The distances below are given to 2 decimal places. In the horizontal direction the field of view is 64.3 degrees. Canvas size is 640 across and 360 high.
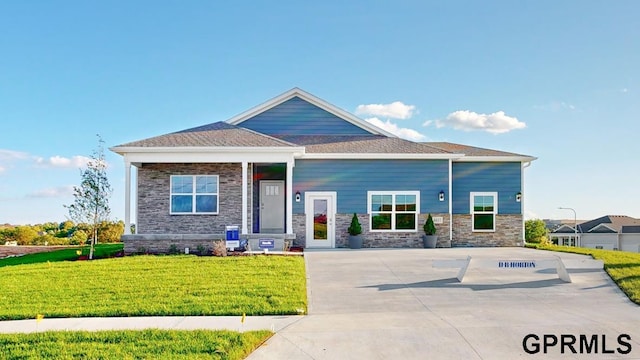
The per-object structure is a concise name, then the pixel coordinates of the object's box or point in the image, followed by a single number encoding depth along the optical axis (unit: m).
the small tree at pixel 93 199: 17.47
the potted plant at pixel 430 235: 19.47
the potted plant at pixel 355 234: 19.12
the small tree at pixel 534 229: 37.69
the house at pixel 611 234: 42.94
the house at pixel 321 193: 19.42
